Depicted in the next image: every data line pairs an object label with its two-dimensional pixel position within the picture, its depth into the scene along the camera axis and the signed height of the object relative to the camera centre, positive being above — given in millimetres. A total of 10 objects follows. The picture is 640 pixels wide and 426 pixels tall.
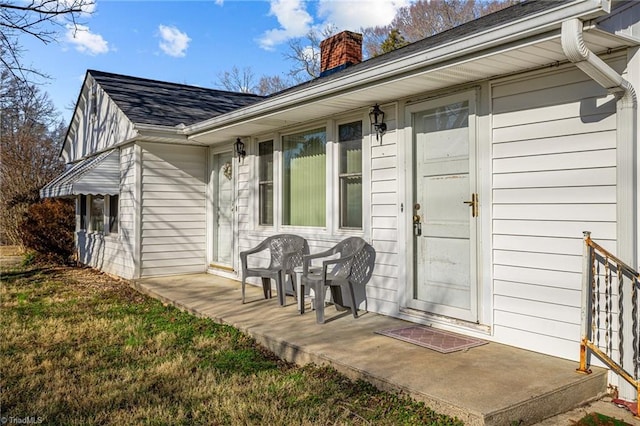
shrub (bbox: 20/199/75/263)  10609 -424
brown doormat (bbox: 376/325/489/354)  3803 -1123
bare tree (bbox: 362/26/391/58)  18409 +7065
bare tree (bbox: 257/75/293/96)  24170 +6932
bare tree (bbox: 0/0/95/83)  6859 +2955
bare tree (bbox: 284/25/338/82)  19969 +7071
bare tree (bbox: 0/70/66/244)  14375 +1453
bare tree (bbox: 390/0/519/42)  15398 +6922
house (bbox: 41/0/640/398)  3213 +441
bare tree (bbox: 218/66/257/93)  26391 +7716
